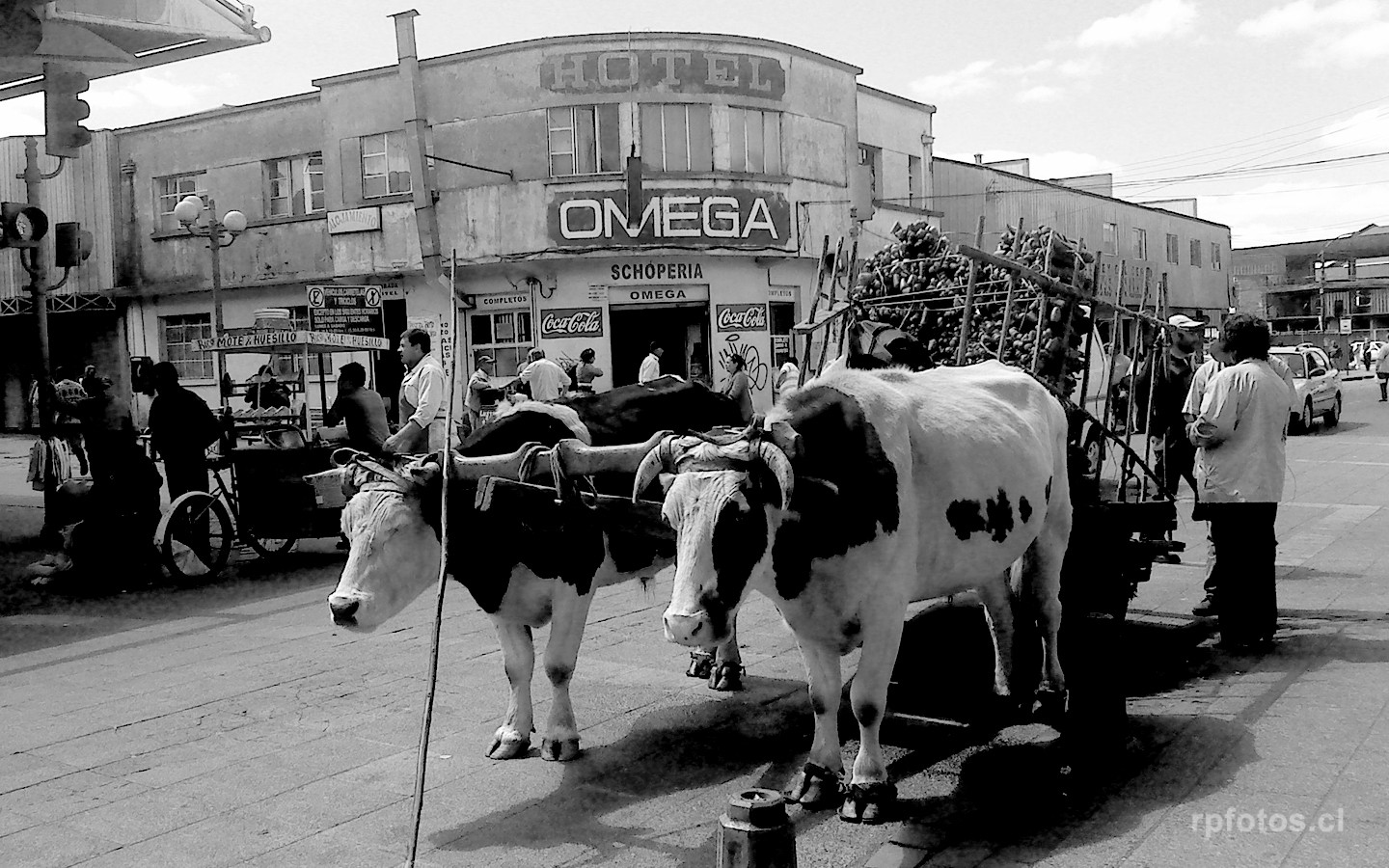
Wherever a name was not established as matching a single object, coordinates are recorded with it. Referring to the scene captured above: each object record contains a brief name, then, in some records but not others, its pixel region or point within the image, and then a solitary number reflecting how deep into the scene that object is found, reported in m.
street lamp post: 18.38
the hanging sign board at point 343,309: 16.27
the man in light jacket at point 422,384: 8.59
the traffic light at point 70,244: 12.76
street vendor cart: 10.66
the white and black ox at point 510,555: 4.99
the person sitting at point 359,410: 10.73
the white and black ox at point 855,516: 4.28
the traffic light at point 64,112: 11.68
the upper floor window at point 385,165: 24.86
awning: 10.94
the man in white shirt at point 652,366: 20.02
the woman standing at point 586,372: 18.09
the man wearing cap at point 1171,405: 9.42
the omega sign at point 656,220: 23.03
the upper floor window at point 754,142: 23.88
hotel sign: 23.20
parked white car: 23.44
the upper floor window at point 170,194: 28.08
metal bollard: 3.19
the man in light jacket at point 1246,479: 7.05
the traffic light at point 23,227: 11.98
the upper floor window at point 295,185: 26.45
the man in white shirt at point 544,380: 15.34
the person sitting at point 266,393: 14.52
